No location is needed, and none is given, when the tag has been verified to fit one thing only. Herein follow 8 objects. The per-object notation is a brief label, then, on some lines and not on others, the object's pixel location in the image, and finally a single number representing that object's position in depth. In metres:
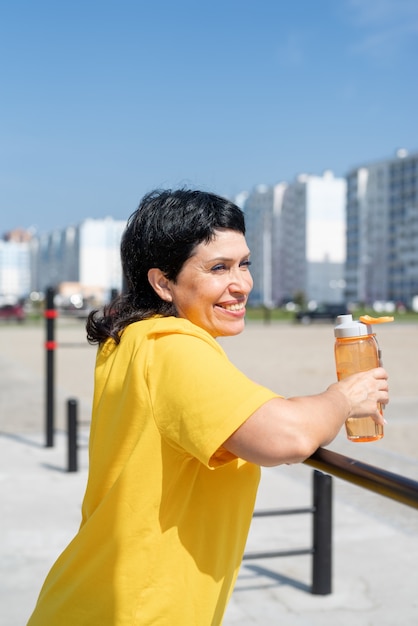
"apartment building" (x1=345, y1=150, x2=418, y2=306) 127.94
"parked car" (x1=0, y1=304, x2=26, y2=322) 46.00
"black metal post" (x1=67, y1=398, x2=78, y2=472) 7.00
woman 1.38
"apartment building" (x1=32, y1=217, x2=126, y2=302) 183.75
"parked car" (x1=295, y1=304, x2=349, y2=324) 47.62
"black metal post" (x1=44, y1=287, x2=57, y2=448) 8.14
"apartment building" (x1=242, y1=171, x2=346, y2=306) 143.25
